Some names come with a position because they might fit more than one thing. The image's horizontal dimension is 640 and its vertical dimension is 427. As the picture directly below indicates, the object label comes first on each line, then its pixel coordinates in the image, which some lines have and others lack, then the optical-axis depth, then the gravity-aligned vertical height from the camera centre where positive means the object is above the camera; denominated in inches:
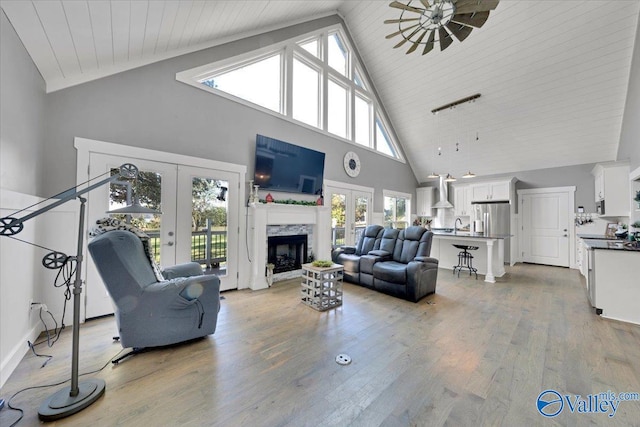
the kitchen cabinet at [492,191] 268.2 +28.9
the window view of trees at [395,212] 297.0 +5.1
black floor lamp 60.0 -48.0
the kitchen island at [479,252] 193.2 -31.4
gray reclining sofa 145.9 -31.4
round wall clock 241.3 +52.1
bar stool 208.1 -38.5
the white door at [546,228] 255.6 -12.0
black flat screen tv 173.9 +37.1
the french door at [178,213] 116.7 +0.9
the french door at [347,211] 233.6 +4.3
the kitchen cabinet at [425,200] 331.6 +21.6
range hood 303.7 +31.2
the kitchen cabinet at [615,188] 181.3 +22.2
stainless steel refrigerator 265.0 -4.9
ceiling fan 108.2 +95.9
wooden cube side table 131.2 -39.8
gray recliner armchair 81.2 -29.8
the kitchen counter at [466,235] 197.1 -16.7
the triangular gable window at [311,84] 165.8 +107.4
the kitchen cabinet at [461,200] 297.1 +20.0
